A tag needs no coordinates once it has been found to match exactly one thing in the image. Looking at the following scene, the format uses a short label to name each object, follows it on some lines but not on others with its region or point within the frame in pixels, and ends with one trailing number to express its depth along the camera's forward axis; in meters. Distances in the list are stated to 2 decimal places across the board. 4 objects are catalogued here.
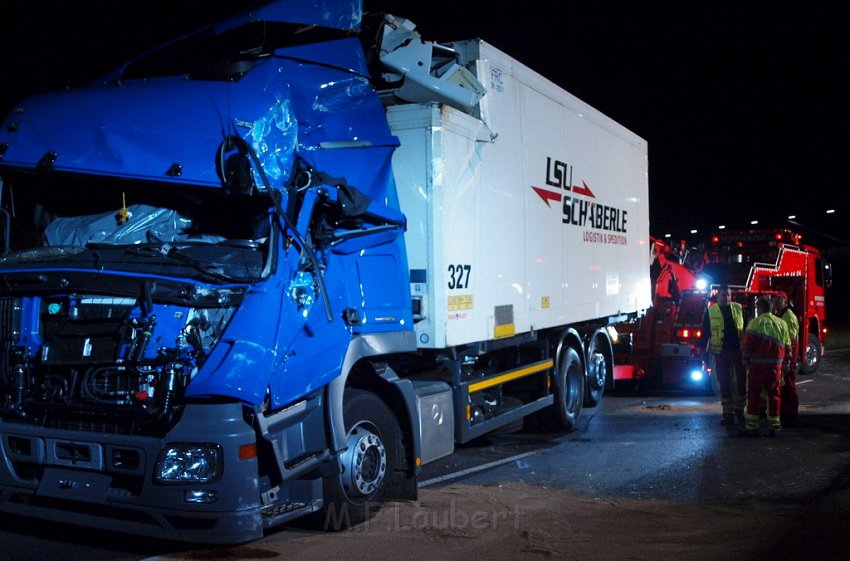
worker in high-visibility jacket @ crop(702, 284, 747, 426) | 10.48
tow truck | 13.55
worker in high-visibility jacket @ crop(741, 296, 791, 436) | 9.72
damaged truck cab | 4.78
